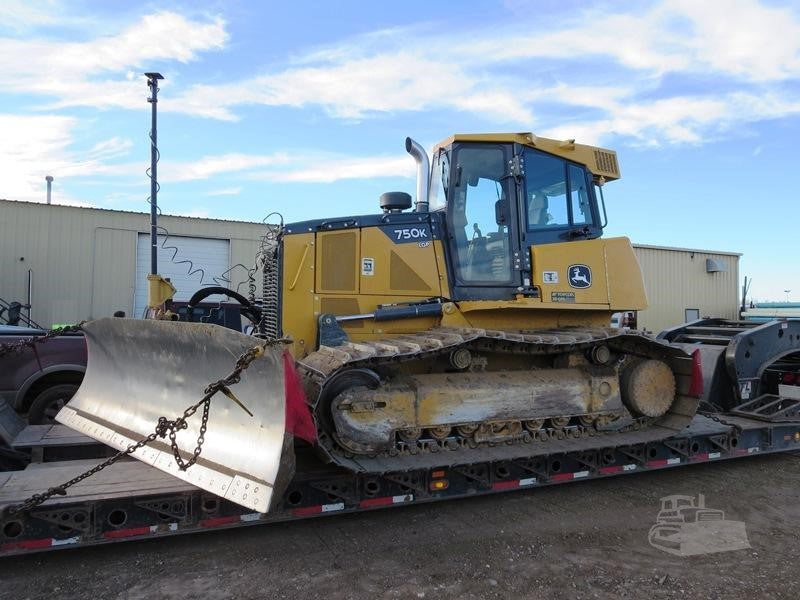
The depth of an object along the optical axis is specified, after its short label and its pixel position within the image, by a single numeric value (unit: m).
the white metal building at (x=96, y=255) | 16.27
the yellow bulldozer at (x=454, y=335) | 4.75
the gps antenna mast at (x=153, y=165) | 10.64
